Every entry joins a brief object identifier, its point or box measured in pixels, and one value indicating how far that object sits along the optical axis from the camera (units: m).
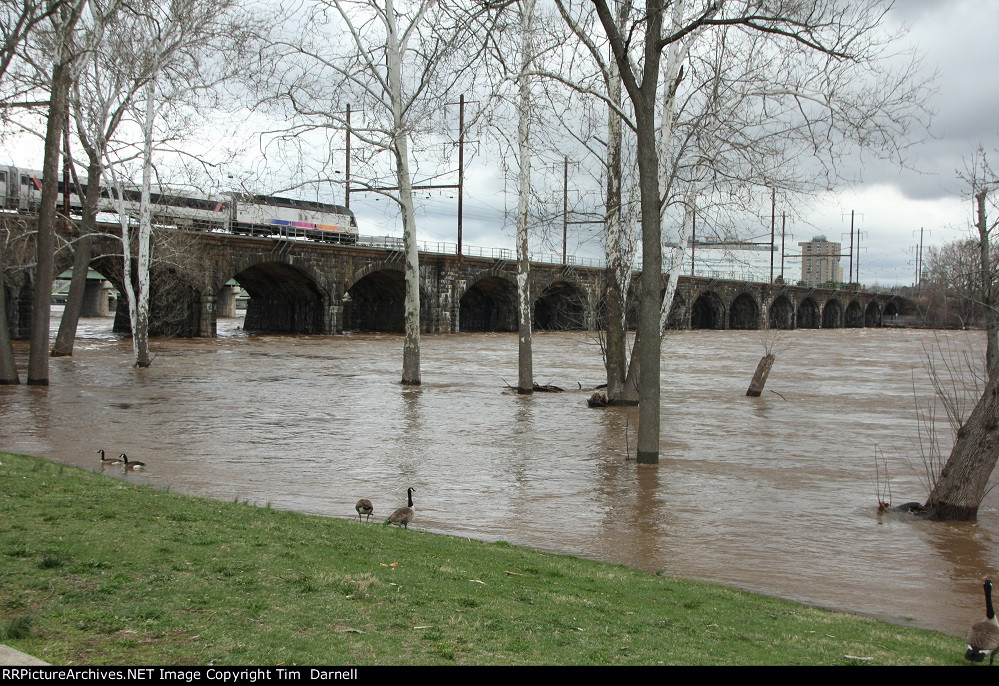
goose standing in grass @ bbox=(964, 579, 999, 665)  5.54
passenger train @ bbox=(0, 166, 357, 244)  48.03
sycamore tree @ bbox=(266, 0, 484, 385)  22.56
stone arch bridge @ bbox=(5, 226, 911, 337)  50.94
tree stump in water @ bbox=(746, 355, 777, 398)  27.02
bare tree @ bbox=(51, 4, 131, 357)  22.45
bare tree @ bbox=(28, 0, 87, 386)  20.47
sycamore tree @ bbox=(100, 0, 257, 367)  24.80
